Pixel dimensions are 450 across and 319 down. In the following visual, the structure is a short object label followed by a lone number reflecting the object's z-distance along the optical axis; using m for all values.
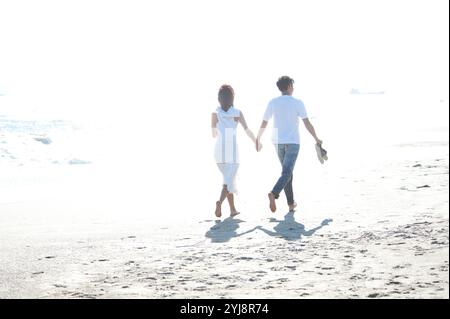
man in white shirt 15.64
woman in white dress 15.67
